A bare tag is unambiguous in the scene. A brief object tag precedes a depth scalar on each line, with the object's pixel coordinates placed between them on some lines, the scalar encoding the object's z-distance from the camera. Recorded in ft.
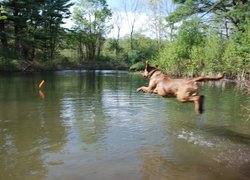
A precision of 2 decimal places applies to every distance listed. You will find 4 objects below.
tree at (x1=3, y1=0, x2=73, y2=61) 111.08
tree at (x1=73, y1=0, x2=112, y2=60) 172.16
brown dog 18.56
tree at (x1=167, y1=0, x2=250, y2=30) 80.86
